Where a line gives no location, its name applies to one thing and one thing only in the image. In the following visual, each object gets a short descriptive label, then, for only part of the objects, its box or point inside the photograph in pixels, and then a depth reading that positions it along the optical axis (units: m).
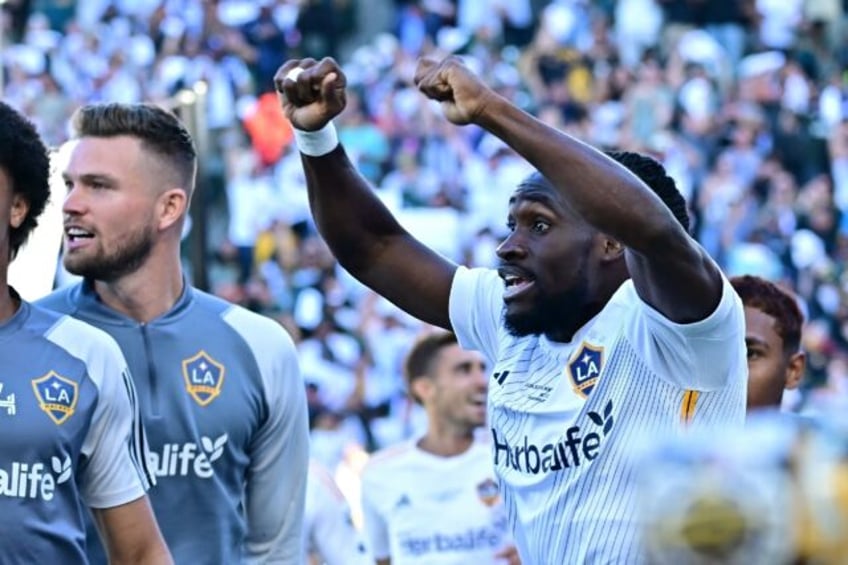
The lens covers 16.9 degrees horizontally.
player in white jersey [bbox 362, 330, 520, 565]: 12.11
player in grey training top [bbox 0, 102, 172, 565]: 5.91
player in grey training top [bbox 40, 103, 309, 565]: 7.44
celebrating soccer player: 5.40
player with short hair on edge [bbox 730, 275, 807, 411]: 8.37
